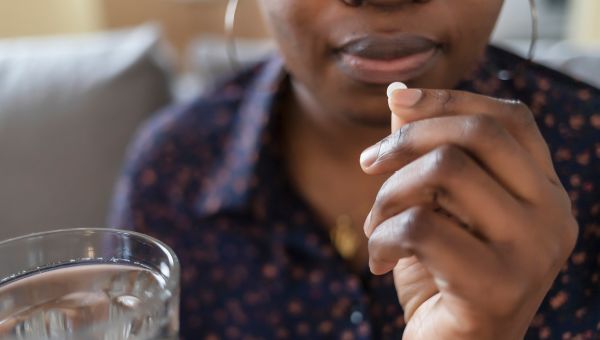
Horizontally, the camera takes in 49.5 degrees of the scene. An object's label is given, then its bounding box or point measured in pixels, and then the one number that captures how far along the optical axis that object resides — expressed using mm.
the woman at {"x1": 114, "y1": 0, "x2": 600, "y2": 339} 426
